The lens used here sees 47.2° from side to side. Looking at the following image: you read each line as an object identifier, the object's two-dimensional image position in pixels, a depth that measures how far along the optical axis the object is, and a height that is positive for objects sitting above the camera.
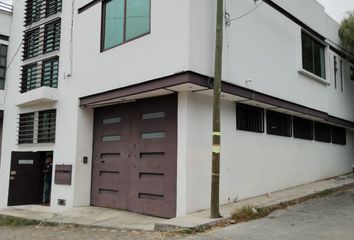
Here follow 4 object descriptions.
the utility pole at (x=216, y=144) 9.12 +0.47
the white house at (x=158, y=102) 10.29 +1.90
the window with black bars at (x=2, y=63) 16.53 +4.01
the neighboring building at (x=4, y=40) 16.56 +5.00
